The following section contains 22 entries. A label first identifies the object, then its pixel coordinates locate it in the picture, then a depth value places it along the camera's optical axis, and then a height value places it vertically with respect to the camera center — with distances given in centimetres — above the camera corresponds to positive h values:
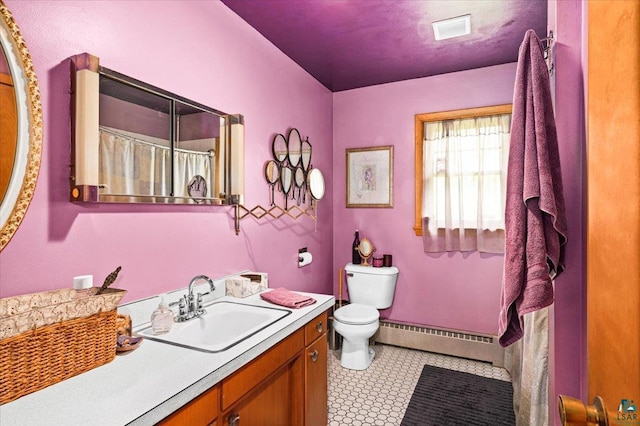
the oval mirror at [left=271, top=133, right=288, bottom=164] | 252 +45
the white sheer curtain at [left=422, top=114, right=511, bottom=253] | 291 +22
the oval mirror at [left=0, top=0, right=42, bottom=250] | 106 +26
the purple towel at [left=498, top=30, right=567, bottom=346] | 105 +2
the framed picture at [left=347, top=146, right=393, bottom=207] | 333 +32
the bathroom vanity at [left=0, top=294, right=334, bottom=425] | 88 -51
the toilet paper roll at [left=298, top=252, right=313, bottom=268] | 286 -41
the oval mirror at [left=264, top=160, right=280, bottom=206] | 244 +26
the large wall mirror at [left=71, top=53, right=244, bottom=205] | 125 +29
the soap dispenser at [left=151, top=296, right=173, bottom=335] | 143 -45
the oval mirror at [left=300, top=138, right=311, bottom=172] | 290 +46
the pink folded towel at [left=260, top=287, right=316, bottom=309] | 182 -48
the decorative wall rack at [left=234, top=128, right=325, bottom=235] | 244 +22
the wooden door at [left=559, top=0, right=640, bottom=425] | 42 -1
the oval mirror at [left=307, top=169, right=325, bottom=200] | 297 +22
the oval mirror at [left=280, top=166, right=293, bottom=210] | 261 +23
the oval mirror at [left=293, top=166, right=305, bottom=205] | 282 +24
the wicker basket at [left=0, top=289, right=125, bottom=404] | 88 -40
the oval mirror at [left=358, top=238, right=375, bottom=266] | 330 -38
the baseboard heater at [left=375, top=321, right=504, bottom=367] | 294 -118
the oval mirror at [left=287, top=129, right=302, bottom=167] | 272 +50
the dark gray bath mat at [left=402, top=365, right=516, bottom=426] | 216 -130
